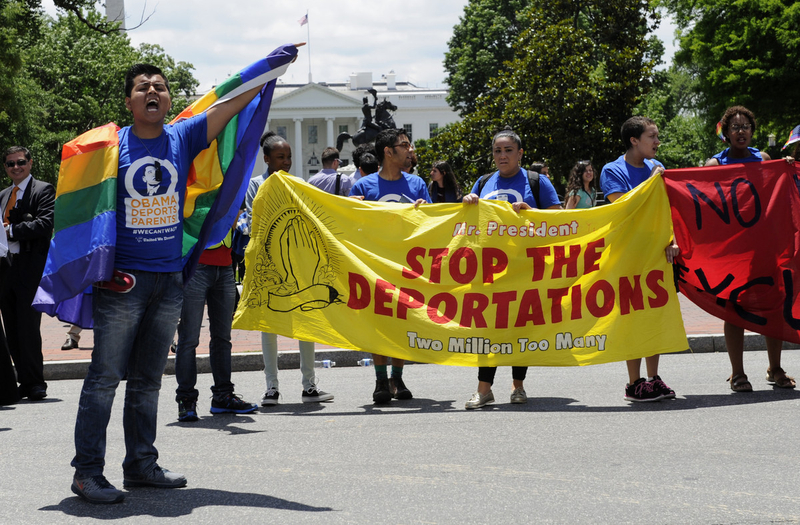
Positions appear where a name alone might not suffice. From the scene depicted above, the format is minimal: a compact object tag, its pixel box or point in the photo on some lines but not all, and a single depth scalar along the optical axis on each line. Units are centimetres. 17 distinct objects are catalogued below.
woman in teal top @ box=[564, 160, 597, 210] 1090
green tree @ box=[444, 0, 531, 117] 5094
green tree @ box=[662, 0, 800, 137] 2936
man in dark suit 783
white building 10250
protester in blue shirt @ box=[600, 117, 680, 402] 669
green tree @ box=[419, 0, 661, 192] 2723
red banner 695
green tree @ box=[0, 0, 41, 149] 2134
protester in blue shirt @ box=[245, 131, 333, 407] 722
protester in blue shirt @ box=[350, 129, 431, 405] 706
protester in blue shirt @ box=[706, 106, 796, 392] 699
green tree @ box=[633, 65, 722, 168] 4841
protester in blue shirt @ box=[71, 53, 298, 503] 447
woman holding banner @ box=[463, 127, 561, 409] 679
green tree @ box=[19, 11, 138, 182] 4244
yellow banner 671
